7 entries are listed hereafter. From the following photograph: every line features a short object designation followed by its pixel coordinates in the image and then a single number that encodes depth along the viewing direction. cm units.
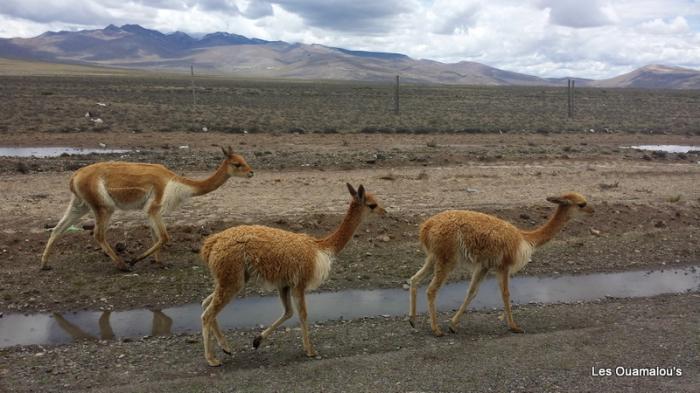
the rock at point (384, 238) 1094
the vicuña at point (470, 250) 723
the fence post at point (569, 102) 3712
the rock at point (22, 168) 1524
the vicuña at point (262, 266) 625
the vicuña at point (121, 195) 916
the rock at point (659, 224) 1218
